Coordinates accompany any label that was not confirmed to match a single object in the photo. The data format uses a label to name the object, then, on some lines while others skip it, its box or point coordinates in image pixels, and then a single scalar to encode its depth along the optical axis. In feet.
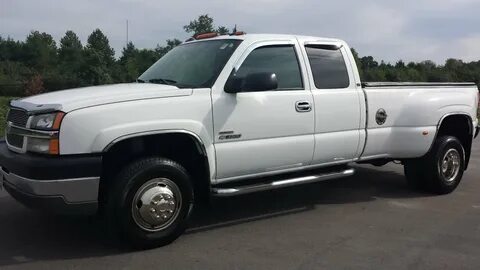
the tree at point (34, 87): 117.39
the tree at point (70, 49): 285.27
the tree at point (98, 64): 188.44
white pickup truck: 14.79
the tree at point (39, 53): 317.07
